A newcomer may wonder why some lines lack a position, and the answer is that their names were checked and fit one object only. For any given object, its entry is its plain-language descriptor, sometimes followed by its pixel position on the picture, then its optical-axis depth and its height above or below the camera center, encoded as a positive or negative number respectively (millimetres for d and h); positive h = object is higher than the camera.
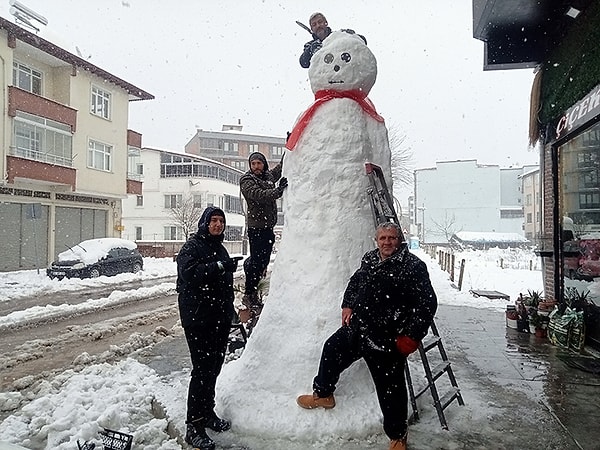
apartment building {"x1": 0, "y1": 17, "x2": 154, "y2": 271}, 19234 +3629
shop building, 6363 +1747
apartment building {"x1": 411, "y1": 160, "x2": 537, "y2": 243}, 61688 +3731
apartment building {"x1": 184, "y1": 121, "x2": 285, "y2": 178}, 63875 +11293
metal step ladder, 3809 -965
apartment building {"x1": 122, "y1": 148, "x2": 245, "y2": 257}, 39812 +2900
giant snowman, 3674 -294
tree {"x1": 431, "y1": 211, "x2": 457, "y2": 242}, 61375 +624
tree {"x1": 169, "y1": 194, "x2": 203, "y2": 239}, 34688 +1185
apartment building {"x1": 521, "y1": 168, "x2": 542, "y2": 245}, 50794 +3820
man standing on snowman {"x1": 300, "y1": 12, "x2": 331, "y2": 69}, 5215 +2120
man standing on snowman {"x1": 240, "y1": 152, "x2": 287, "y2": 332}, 4875 +86
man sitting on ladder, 3184 -561
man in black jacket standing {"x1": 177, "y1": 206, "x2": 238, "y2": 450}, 3523 -616
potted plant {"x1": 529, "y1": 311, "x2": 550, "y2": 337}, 7246 -1382
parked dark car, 17312 -1175
